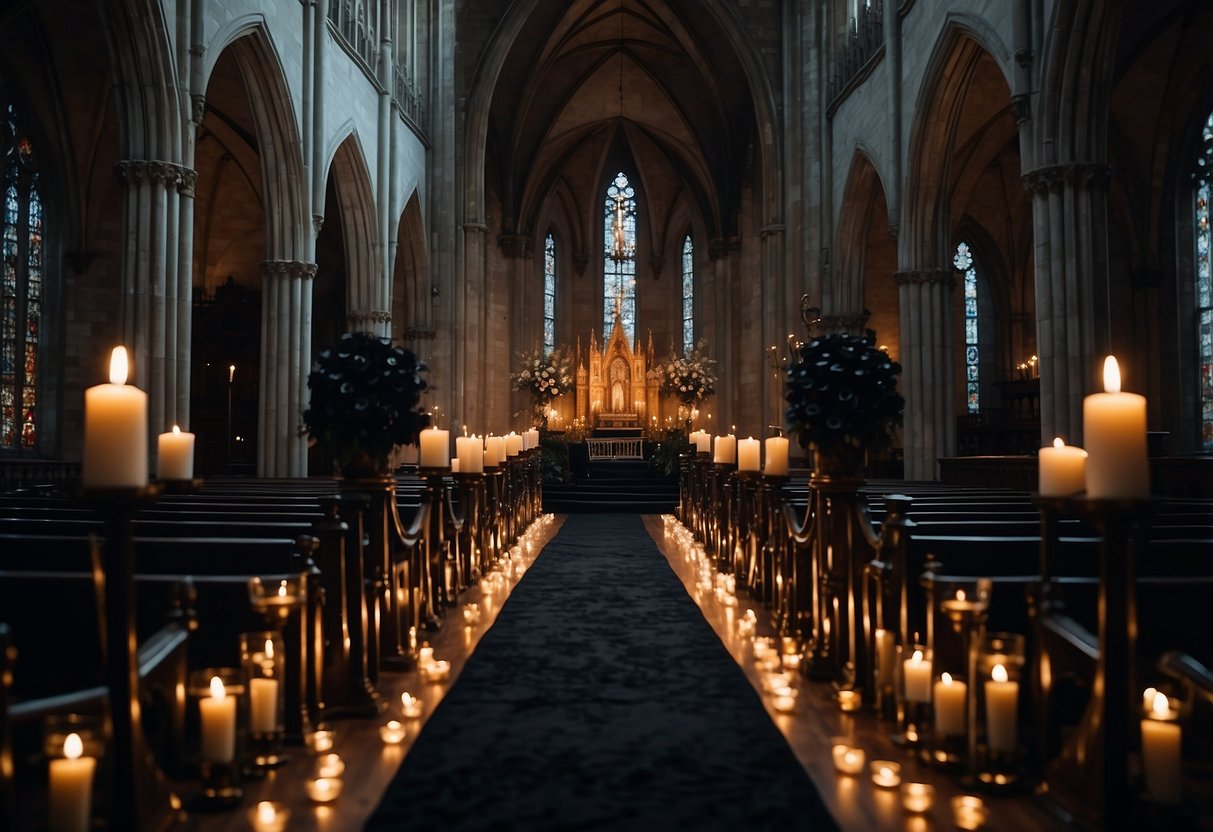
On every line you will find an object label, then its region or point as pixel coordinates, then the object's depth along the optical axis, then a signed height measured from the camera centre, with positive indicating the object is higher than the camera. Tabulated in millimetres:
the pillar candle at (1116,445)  2473 +3
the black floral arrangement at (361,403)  4789 +238
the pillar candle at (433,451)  5910 -12
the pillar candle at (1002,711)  3201 -899
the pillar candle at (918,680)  3689 -909
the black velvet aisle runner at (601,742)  3027 -1161
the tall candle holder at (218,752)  3082 -1000
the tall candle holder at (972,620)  3283 -610
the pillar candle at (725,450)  9484 -23
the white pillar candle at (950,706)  3418 -943
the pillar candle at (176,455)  2924 -15
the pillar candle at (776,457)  6527 -66
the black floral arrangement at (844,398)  4871 +260
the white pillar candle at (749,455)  7309 -57
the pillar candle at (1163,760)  2752 -919
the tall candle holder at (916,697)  3688 -980
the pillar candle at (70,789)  2432 -872
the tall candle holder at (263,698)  3395 -893
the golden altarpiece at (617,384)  29297 +2002
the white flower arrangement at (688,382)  23781 +1684
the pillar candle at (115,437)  2430 +35
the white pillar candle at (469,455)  7734 -50
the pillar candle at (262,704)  3391 -917
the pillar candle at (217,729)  3111 -920
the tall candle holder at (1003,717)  3201 -918
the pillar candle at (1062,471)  3143 -82
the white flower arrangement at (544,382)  22500 +1598
